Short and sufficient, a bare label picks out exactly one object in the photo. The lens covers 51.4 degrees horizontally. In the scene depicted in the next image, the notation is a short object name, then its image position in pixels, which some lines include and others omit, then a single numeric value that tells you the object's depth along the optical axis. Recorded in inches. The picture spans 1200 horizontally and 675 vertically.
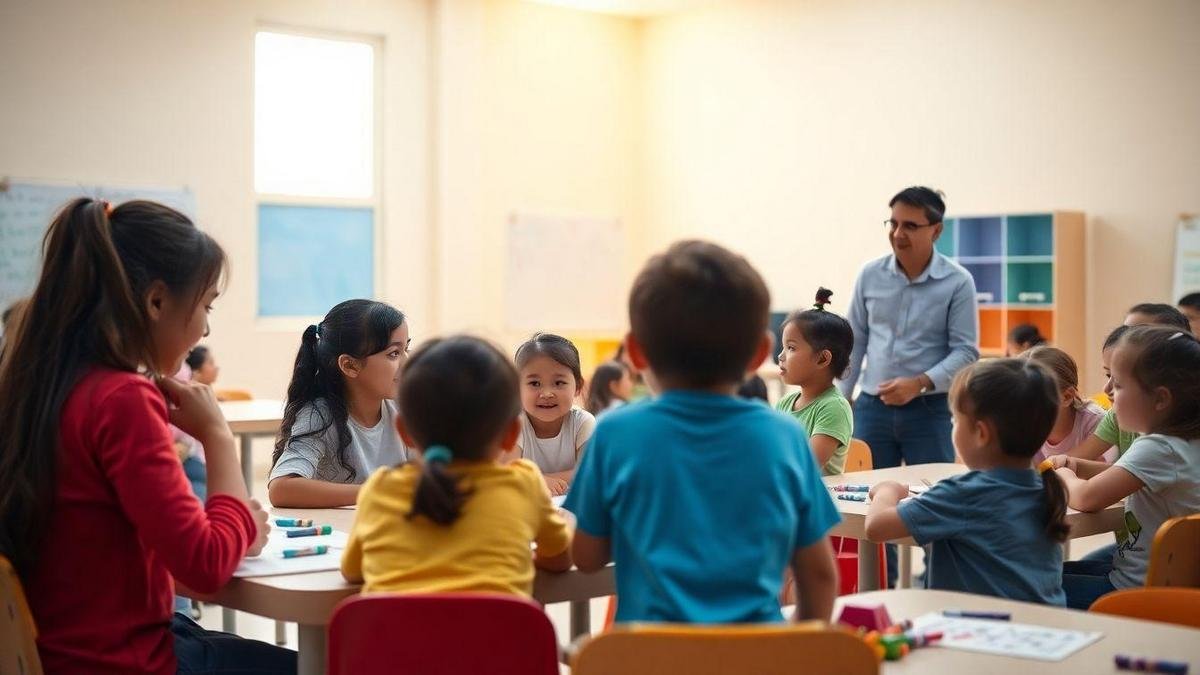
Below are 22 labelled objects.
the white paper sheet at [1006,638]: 62.2
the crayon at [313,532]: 87.1
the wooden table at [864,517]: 99.3
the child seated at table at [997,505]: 84.0
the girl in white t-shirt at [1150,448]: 100.1
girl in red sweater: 68.6
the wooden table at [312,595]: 71.1
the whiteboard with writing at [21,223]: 304.2
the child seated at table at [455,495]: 64.8
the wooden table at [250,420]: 184.7
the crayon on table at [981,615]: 68.9
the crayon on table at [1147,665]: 58.7
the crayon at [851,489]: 110.9
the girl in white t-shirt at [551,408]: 119.3
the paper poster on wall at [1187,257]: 285.0
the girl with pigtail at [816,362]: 131.6
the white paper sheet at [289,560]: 75.5
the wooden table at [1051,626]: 59.9
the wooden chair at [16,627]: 65.8
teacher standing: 174.1
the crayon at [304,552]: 79.8
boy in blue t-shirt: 61.2
